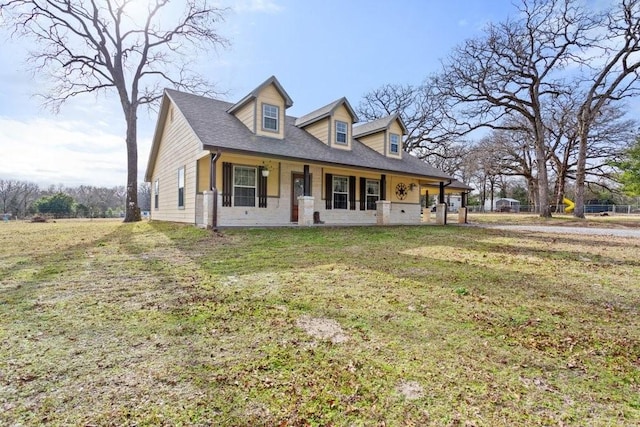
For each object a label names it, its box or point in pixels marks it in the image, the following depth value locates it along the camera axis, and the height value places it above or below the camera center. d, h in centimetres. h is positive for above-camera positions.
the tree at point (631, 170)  2380 +314
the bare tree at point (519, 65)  2009 +965
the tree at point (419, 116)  2750 +833
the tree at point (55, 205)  3567 +35
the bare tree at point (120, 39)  1560 +848
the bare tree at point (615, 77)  1844 +832
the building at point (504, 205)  4624 +94
